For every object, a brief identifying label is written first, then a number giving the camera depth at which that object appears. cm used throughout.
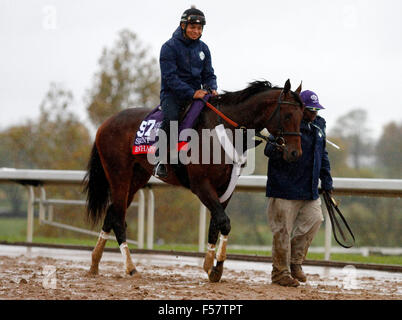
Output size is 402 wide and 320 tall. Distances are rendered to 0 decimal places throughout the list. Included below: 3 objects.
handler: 1332
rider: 1380
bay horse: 1279
